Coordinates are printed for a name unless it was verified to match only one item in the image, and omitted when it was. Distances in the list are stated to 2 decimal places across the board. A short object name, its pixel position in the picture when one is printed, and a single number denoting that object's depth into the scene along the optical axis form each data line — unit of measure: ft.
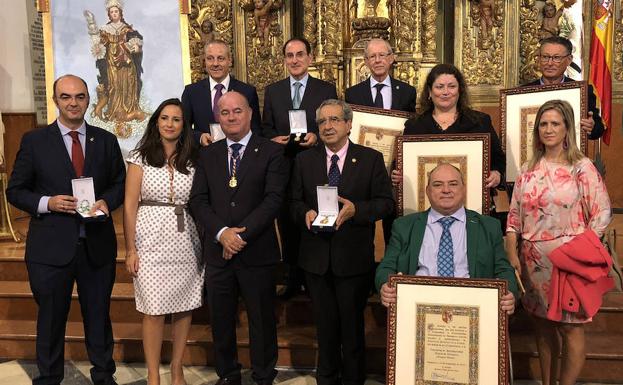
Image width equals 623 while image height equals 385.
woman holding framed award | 13.21
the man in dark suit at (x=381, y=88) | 15.31
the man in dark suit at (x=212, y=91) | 15.53
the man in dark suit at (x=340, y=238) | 12.68
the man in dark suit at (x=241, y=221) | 12.85
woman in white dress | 13.12
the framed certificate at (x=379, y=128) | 14.21
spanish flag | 17.90
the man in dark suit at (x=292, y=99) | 15.39
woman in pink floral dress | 11.64
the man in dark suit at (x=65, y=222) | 12.98
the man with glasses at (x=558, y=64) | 13.83
